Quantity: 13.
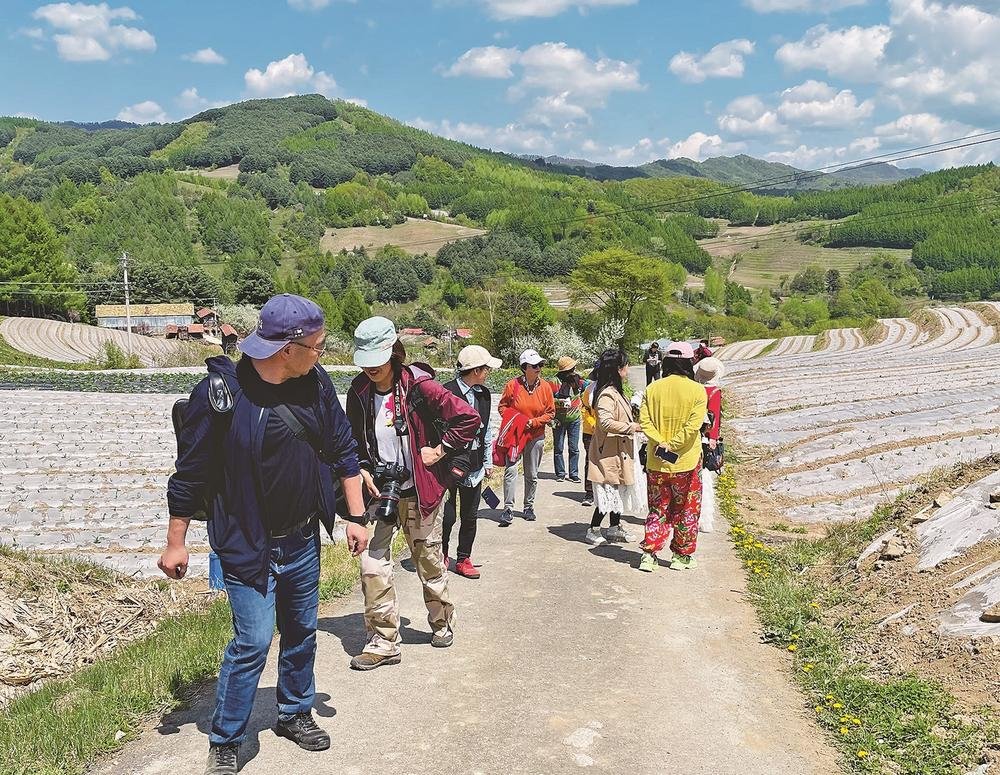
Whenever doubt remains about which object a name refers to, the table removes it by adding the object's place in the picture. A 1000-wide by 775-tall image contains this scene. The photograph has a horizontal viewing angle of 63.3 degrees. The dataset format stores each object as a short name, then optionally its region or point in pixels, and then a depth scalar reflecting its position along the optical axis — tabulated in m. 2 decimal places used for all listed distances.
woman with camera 4.88
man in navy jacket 3.49
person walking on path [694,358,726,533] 8.07
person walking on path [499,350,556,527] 8.98
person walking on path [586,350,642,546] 7.36
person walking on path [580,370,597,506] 7.95
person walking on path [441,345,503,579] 6.59
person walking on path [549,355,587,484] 10.57
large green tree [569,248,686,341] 71.31
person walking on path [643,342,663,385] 11.85
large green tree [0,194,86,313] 71.56
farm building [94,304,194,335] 84.12
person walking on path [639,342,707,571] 6.91
